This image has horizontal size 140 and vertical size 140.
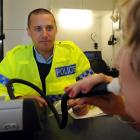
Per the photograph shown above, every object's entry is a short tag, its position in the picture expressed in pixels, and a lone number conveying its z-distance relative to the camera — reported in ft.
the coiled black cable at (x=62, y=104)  2.20
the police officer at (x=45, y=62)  4.61
